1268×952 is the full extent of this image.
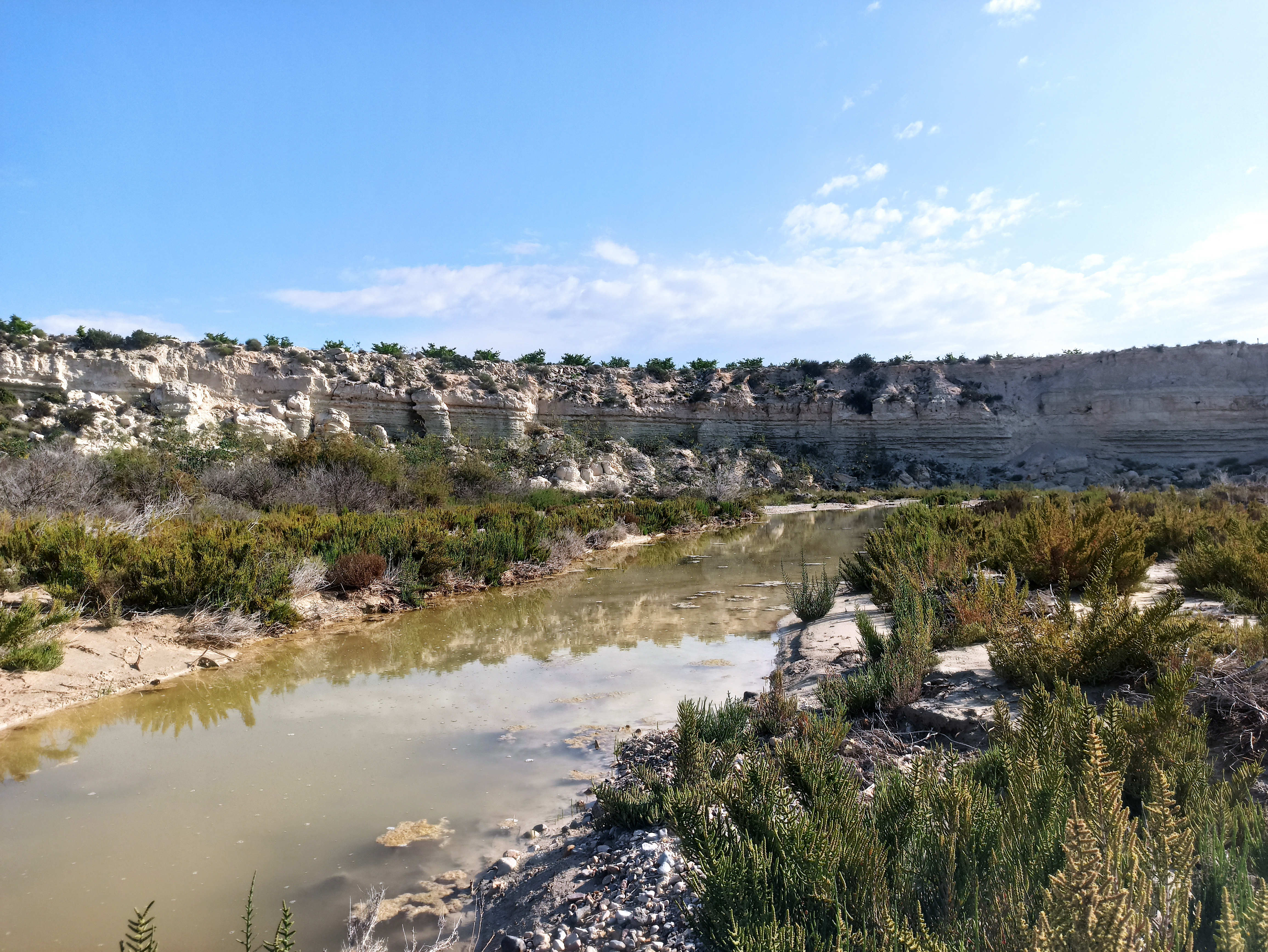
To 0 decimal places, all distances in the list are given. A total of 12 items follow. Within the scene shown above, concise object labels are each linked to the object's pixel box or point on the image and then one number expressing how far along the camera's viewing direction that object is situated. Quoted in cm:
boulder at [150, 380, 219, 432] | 2803
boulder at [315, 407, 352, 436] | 3105
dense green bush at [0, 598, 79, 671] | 635
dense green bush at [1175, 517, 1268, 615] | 652
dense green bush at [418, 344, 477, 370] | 4066
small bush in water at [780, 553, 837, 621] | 902
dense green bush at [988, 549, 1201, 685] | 450
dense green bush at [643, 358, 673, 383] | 4556
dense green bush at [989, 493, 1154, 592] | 752
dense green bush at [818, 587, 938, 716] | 515
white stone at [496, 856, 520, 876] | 367
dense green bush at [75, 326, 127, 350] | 3002
